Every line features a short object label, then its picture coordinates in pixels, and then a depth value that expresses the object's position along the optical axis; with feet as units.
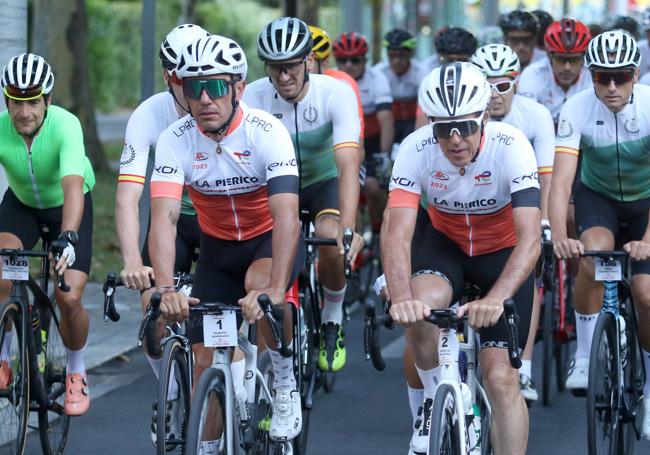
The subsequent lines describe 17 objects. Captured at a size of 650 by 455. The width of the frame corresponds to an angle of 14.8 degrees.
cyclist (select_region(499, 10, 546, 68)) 67.09
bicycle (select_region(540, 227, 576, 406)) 50.54
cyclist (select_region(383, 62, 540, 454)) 33.39
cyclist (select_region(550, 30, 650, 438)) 43.03
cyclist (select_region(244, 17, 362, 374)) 46.42
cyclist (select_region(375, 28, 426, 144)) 86.82
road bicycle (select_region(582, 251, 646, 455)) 38.96
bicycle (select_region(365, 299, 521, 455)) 30.93
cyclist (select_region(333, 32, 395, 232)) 75.94
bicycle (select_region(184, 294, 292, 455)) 31.68
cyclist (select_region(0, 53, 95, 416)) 41.88
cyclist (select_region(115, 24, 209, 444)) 40.80
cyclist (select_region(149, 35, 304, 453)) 34.56
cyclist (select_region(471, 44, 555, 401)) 47.35
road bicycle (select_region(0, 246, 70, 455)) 40.16
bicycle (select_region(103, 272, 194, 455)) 33.37
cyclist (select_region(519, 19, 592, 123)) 57.97
